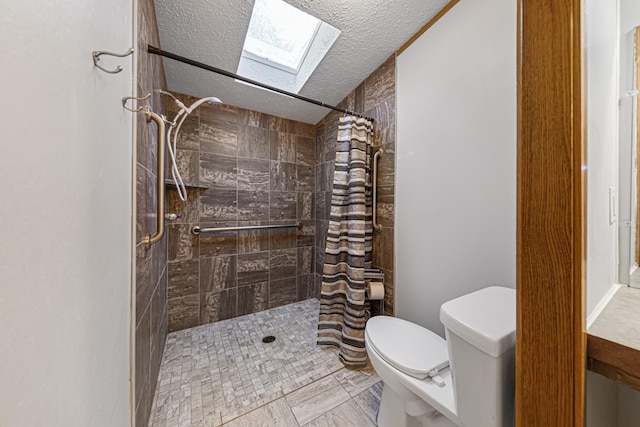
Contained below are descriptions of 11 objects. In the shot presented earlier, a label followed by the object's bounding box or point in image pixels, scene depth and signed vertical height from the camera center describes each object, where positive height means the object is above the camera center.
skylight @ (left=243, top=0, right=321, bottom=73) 1.42 +1.35
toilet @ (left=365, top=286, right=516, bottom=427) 0.58 -0.57
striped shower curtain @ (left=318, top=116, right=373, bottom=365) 1.59 -0.27
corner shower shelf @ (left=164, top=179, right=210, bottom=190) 1.67 +0.23
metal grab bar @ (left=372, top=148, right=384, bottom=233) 1.71 +0.21
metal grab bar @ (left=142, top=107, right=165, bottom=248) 1.01 +0.20
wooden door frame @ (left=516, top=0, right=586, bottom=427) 0.36 -0.01
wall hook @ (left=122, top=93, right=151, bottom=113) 0.74 +0.39
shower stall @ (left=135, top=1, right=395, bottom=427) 1.18 -0.47
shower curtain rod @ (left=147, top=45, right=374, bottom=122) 1.08 +0.84
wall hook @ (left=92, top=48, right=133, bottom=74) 0.53 +0.39
